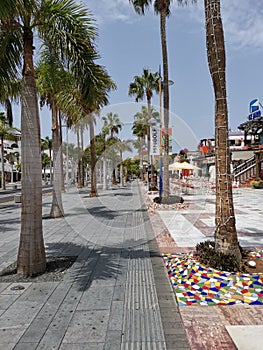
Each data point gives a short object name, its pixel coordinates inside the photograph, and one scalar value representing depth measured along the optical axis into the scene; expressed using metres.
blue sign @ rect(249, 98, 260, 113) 30.39
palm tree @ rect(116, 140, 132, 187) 46.53
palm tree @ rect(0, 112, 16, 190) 32.22
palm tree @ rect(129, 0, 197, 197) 14.49
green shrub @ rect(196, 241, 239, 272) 4.48
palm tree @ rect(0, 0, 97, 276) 4.89
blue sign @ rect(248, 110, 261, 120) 29.42
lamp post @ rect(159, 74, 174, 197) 16.83
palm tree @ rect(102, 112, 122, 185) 38.72
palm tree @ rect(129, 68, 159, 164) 24.86
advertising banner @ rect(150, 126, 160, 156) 18.93
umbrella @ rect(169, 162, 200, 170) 23.48
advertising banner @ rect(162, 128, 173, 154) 15.70
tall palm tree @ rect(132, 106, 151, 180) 40.03
